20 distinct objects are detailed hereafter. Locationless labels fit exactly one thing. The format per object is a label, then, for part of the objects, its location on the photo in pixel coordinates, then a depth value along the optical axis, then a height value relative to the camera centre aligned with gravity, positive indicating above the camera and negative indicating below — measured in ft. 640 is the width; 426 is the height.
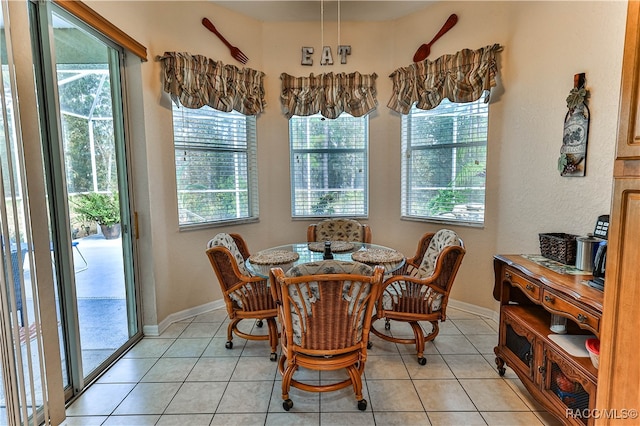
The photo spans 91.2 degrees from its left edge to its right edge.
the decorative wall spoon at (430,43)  9.72 +4.44
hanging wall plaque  6.58 +0.99
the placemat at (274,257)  7.86 -1.99
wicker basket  6.03 -1.39
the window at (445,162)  10.01 +0.57
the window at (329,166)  11.81 +0.54
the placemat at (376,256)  7.75 -1.97
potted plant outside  7.13 -0.65
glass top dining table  7.61 -2.00
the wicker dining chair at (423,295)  7.20 -2.79
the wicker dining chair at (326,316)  5.30 -2.44
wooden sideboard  4.67 -2.84
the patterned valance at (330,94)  10.96 +3.02
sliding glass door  6.13 -0.15
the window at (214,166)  10.10 +0.55
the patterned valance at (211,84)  9.00 +3.03
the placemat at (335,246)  8.87 -1.94
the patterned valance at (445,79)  8.98 +3.06
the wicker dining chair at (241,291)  7.50 -2.72
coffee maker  4.93 -1.46
